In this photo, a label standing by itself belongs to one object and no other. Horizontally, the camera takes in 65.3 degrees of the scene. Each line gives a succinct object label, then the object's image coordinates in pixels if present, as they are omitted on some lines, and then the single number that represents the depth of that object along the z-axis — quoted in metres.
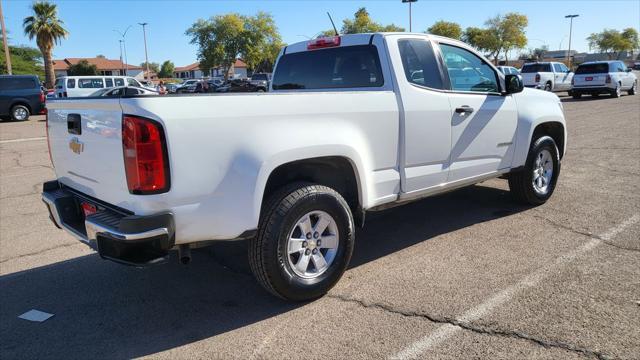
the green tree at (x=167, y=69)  137.62
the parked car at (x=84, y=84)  24.16
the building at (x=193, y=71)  109.69
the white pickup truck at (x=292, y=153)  2.89
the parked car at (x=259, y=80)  38.81
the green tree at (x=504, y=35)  67.06
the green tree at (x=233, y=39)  65.94
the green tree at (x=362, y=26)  65.00
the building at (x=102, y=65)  99.06
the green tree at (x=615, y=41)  104.75
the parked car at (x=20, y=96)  21.14
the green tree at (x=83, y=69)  77.25
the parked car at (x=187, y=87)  44.28
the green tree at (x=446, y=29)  67.07
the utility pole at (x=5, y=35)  32.75
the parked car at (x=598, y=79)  23.27
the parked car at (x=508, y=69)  26.80
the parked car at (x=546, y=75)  25.28
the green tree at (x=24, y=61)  53.42
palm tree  43.00
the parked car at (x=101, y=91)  21.56
